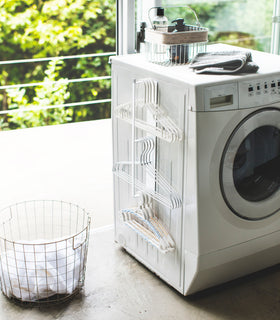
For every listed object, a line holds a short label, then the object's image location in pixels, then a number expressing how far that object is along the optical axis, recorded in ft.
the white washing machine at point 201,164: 6.09
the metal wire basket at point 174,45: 6.73
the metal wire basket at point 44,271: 6.83
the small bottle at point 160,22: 6.90
